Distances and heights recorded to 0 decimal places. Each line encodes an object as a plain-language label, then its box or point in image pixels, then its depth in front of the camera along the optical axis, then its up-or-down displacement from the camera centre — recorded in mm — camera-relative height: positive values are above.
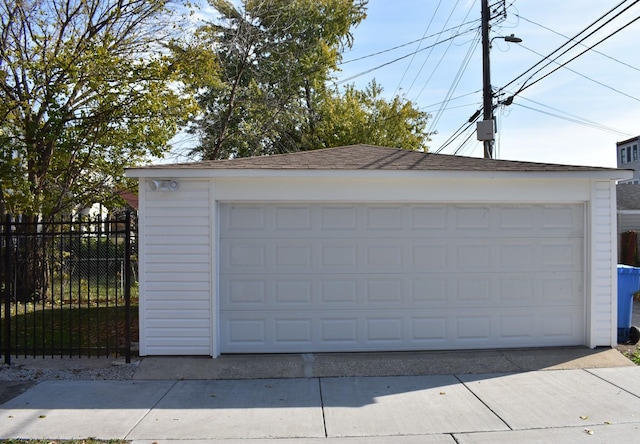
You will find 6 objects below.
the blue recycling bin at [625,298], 8047 -1260
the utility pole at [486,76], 14781 +3776
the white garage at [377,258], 7422 -624
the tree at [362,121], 23188 +4049
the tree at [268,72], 18062 +5376
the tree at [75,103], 11102 +2342
